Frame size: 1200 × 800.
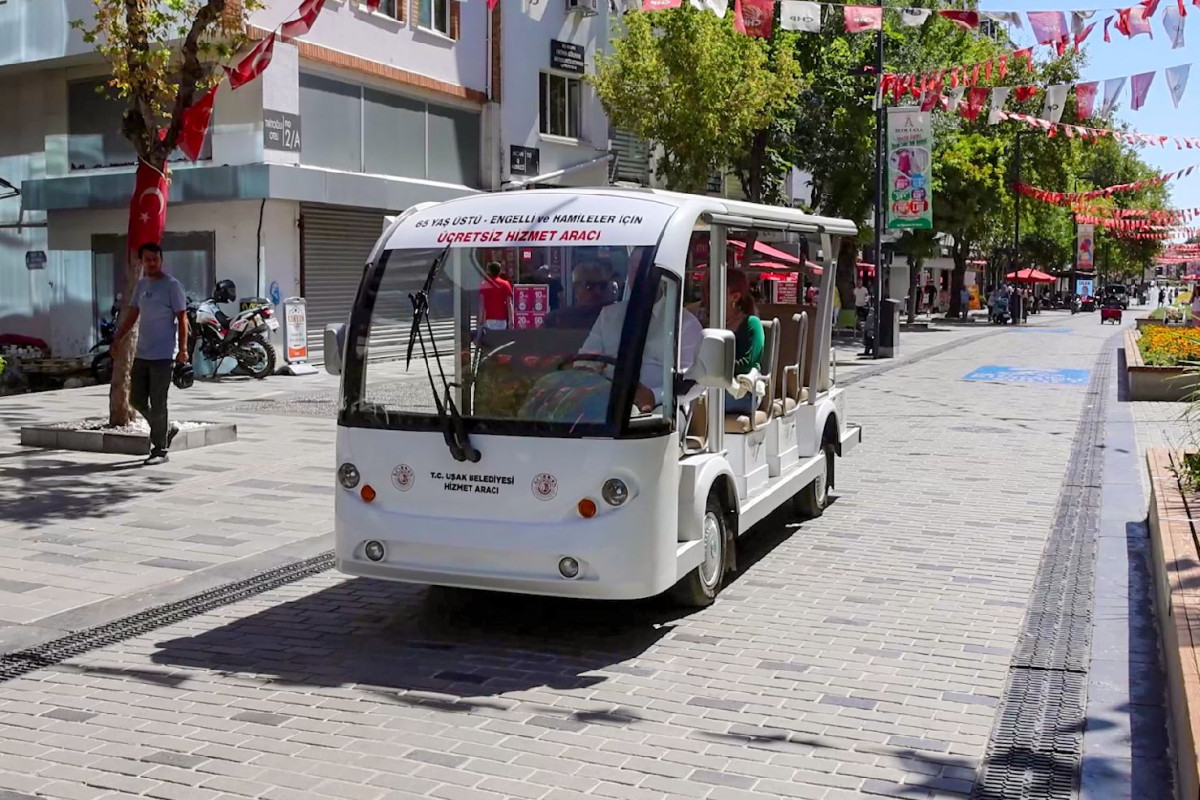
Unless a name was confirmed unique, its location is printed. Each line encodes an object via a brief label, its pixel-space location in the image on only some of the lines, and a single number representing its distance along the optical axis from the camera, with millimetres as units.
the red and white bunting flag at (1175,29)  14305
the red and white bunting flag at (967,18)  17617
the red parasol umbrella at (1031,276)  64312
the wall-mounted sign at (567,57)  28938
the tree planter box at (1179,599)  4441
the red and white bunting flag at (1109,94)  17938
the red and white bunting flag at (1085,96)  18500
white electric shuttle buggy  6105
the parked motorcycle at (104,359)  20844
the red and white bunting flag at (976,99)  21031
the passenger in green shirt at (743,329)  7816
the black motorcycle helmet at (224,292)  20906
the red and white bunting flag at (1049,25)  16016
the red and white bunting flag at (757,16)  18859
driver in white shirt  6184
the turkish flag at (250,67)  11945
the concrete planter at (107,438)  12031
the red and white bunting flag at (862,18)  19812
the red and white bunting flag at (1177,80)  17062
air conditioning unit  29531
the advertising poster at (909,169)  24781
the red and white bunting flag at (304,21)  11039
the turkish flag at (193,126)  12180
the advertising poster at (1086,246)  63250
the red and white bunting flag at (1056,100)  19719
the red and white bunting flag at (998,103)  20281
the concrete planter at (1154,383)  17938
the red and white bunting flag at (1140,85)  17656
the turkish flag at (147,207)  12508
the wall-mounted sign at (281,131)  20922
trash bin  27422
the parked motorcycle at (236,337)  20297
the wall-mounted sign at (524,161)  27664
